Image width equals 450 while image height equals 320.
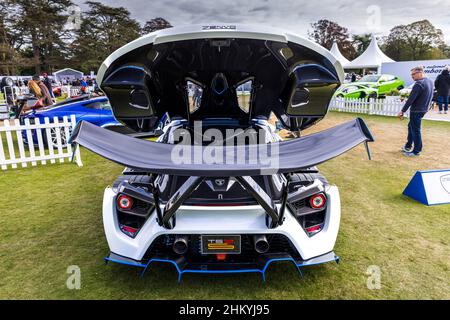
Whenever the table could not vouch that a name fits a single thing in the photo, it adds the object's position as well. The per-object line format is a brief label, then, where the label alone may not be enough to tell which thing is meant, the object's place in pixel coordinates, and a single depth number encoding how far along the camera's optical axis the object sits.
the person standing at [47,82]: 15.53
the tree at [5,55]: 39.55
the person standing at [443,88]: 11.85
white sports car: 1.91
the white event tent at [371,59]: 23.58
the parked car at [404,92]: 15.93
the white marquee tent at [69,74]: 39.81
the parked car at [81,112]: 7.14
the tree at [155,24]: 65.12
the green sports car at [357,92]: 16.20
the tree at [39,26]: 44.81
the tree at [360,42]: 64.12
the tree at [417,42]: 49.25
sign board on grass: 4.02
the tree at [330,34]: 57.19
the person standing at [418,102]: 6.24
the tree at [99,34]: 52.78
